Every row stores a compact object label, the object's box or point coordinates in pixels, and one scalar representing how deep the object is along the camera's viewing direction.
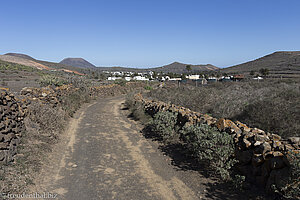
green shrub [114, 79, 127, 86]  34.50
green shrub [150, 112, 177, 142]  8.30
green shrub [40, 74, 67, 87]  18.89
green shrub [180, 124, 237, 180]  5.25
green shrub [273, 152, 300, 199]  3.71
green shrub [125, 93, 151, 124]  12.18
